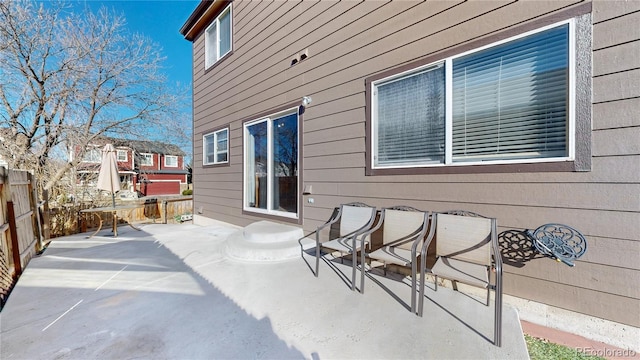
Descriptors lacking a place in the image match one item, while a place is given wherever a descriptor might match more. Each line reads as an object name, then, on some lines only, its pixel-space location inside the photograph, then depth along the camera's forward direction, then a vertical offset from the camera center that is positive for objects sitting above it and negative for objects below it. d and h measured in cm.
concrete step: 364 -111
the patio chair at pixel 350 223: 304 -67
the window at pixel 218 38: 646 +389
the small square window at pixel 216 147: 641 +82
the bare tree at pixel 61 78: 694 +333
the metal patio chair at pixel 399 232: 257 -69
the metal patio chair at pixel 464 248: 209 -74
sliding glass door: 472 +23
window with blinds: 219 +71
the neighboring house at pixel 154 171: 2097 +59
